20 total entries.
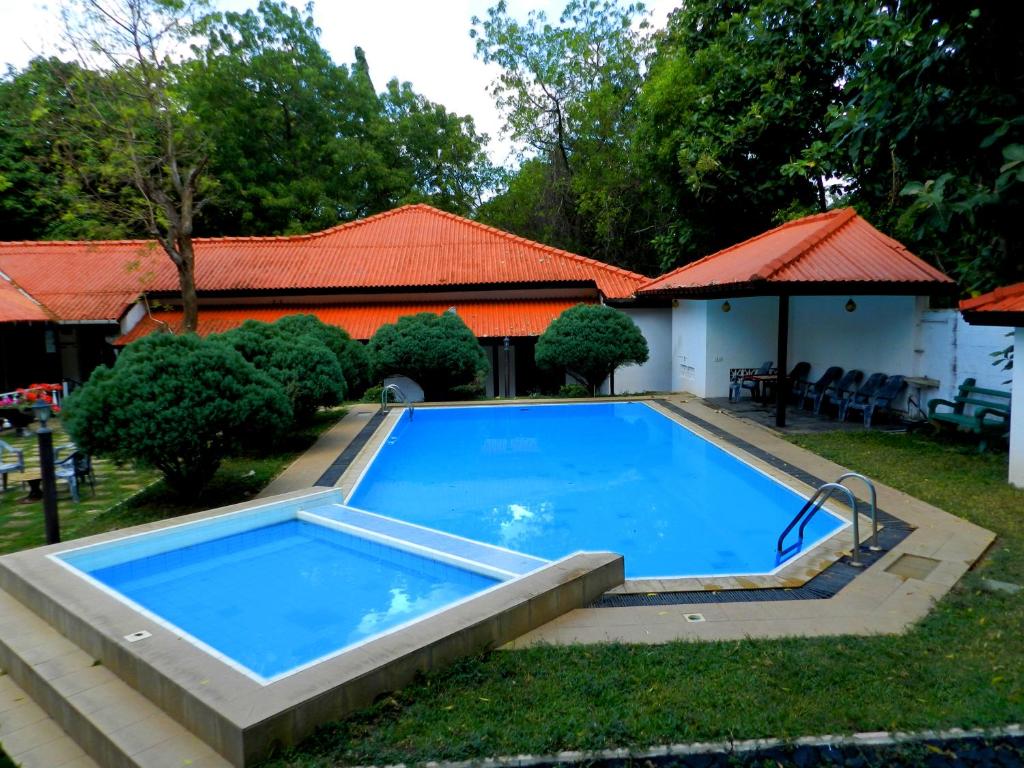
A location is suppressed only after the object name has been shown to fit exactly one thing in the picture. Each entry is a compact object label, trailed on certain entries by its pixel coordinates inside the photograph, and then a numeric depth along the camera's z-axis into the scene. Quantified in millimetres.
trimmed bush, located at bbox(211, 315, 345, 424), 12047
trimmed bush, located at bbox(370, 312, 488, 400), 17422
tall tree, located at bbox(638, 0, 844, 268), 18609
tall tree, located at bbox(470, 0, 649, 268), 29812
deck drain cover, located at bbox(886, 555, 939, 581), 5956
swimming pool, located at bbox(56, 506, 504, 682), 5348
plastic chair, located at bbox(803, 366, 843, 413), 14857
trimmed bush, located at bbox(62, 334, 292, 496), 7887
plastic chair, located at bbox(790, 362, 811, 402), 16516
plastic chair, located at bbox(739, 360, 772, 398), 16922
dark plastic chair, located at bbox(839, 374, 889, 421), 13430
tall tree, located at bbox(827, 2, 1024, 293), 7918
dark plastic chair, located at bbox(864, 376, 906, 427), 13039
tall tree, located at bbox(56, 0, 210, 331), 17812
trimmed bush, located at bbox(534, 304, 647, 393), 17312
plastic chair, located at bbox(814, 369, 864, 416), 14045
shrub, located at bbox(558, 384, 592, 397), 19247
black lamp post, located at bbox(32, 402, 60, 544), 6574
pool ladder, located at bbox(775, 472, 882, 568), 6250
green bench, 10367
